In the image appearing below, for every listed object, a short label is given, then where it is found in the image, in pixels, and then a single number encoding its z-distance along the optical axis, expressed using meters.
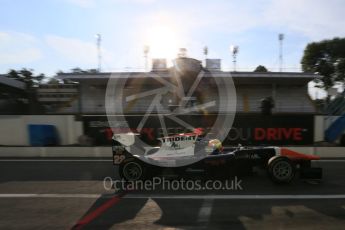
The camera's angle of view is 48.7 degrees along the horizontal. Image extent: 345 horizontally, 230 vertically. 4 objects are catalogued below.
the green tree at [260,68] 35.68
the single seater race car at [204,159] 8.23
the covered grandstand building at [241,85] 26.28
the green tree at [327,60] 40.03
